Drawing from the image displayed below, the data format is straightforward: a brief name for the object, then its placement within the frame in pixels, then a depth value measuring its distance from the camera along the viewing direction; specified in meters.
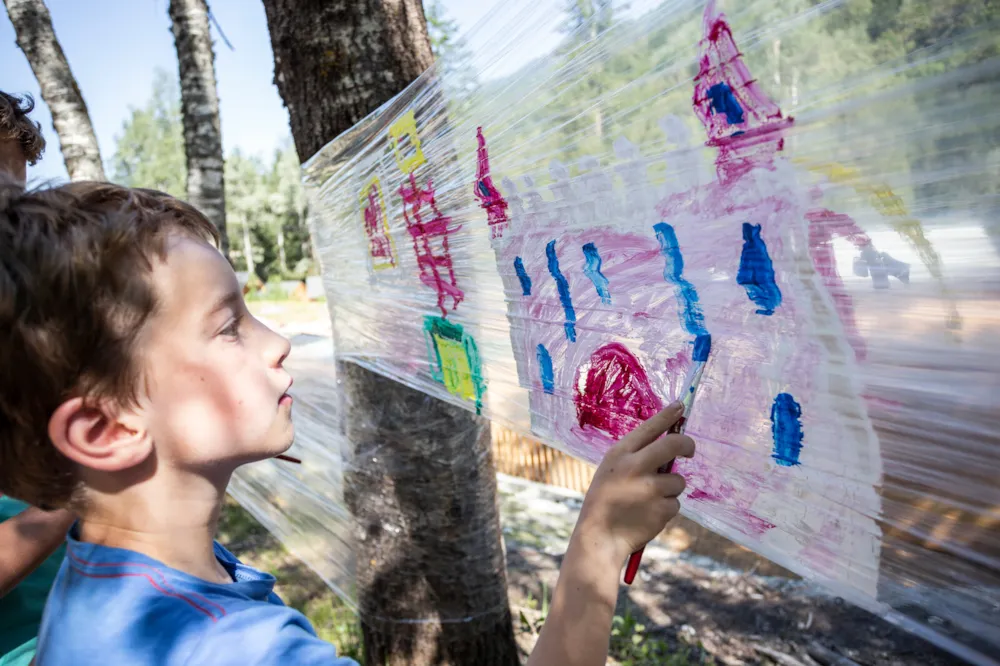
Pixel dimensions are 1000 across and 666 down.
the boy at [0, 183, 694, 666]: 0.82
